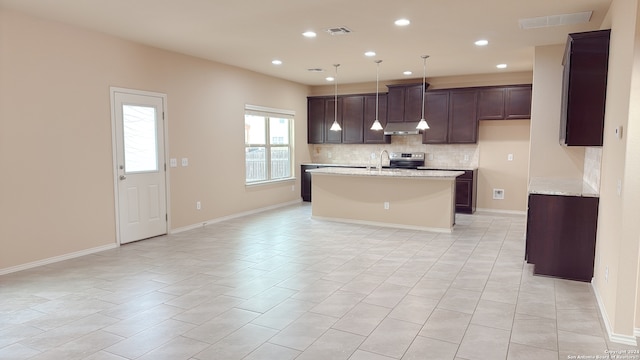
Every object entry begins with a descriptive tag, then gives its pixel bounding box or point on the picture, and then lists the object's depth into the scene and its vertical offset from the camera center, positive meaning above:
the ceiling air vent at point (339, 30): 4.71 +1.48
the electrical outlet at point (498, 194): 7.85 -0.80
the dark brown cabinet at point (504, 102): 7.41 +0.98
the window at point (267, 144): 7.82 +0.17
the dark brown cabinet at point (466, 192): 7.59 -0.74
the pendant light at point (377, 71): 6.64 +1.53
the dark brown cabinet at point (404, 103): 8.23 +1.06
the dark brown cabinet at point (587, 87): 3.55 +0.61
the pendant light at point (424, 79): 6.34 +1.51
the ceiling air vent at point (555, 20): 4.22 +1.47
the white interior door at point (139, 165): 5.29 -0.18
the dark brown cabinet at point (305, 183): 9.33 -0.72
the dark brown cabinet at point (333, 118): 9.09 +0.78
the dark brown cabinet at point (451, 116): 7.80 +0.75
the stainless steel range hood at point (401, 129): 8.18 +0.51
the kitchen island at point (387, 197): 6.14 -0.73
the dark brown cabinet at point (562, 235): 3.84 -0.81
